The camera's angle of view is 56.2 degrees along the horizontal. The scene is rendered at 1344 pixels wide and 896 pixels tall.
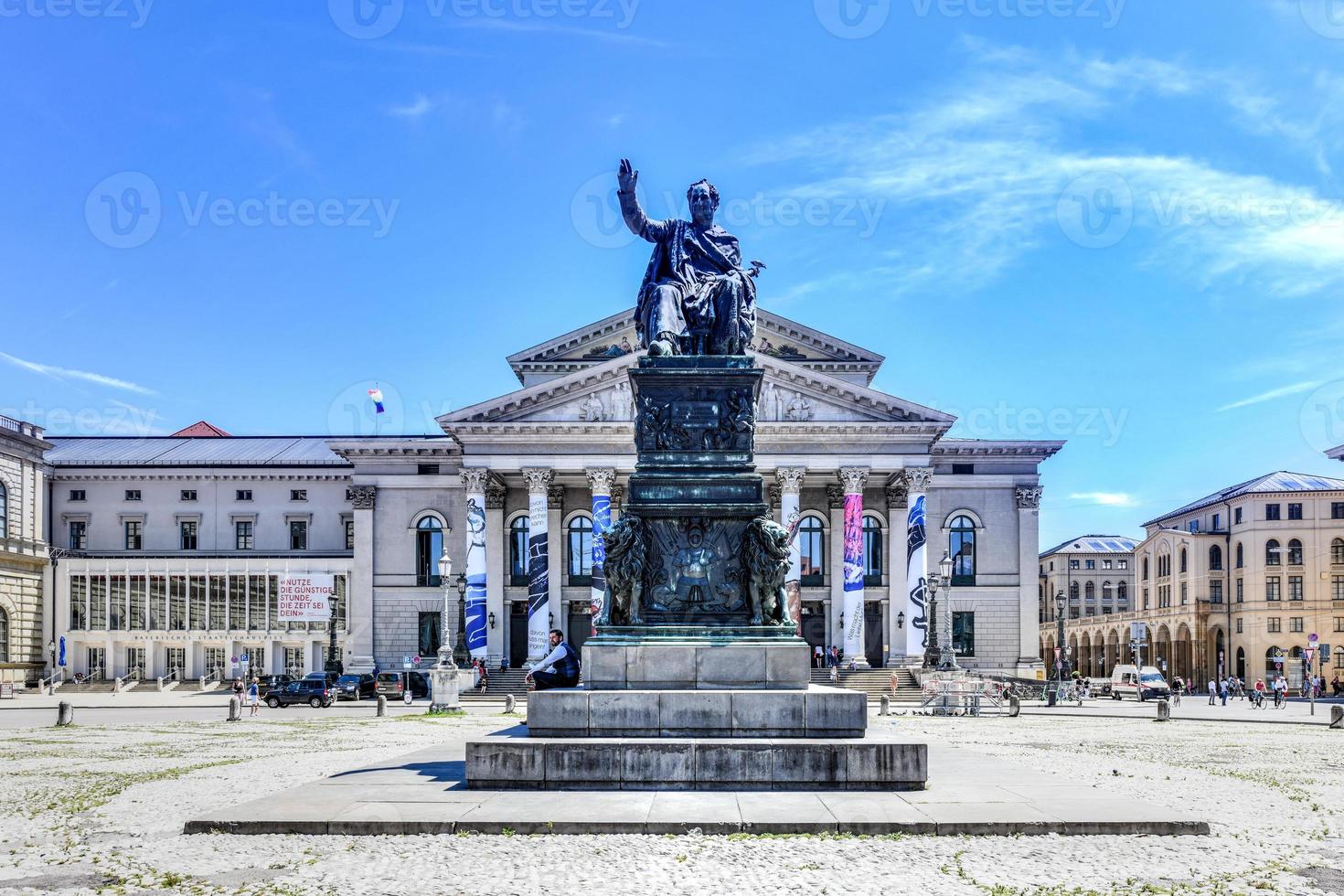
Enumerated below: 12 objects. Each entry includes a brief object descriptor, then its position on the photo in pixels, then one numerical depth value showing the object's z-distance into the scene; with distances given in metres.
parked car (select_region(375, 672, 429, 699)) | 62.84
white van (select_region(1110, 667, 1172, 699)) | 66.76
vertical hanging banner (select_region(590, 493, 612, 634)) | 63.59
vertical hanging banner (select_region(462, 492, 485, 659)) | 66.31
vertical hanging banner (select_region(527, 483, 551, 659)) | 65.62
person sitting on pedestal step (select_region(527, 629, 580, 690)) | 16.77
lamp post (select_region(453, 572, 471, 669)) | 67.62
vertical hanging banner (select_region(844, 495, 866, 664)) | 65.81
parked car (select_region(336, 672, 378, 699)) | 61.25
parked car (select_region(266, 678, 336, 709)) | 55.58
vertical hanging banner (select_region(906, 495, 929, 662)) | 66.69
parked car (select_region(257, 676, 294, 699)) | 58.76
